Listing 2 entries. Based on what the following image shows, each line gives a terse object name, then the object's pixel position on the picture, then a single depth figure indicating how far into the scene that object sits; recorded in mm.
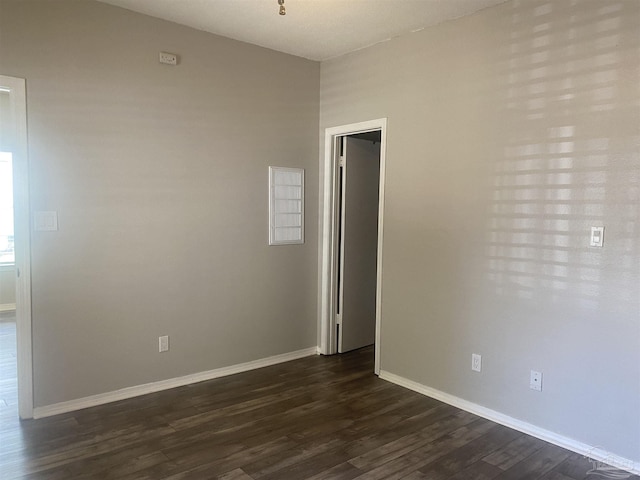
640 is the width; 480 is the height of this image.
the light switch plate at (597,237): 2459
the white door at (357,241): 4250
